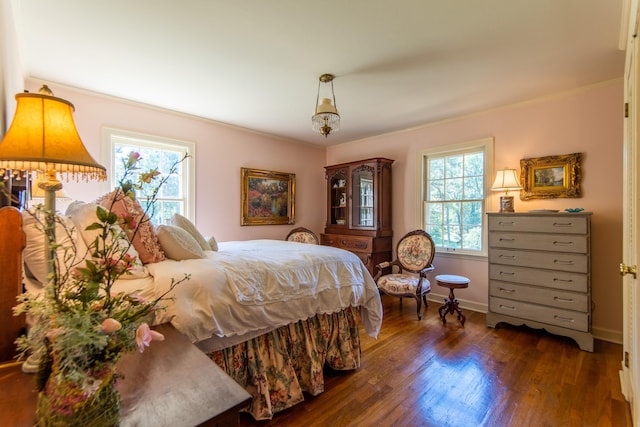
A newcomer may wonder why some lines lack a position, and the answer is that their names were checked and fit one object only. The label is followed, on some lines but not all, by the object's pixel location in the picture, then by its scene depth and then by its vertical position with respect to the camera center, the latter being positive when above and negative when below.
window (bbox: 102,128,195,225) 3.17 +0.60
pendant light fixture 2.44 +0.82
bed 1.46 -0.61
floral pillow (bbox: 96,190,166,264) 1.56 -0.13
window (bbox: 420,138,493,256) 3.68 +0.21
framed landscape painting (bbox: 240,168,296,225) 4.29 +0.23
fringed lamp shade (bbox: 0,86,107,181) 0.96 +0.25
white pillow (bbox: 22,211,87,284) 1.22 -0.16
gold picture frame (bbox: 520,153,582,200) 3.00 +0.36
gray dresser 2.63 -0.62
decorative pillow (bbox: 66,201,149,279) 1.37 -0.04
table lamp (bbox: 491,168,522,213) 3.18 +0.28
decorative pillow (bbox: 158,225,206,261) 1.75 -0.20
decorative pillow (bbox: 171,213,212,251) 2.17 -0.11
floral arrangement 0.62 -0.28
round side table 3.28 -0.88
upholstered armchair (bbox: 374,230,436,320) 3.42 -0.76
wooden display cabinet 4.34 +0.04
